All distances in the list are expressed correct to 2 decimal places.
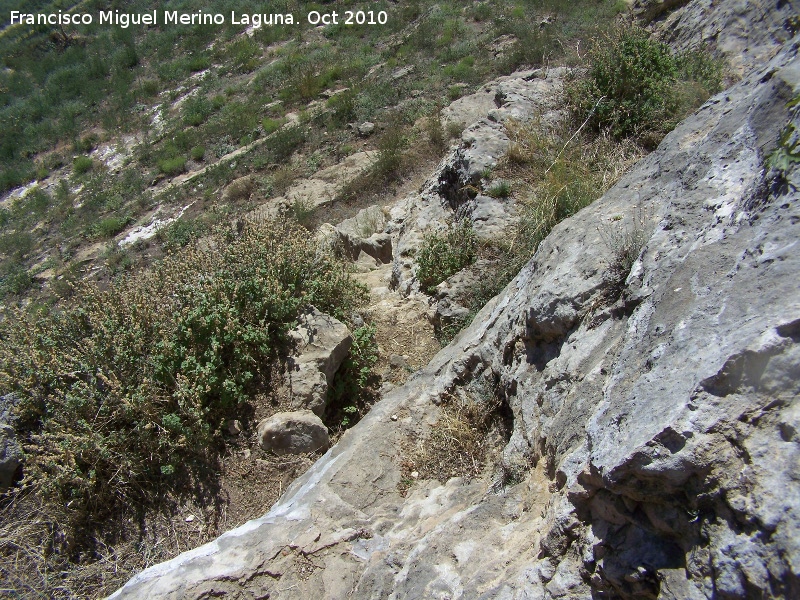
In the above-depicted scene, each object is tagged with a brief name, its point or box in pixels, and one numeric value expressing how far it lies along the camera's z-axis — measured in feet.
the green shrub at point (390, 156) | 28.55
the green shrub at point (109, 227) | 34.15
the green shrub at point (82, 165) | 43.01
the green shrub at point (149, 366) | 12.13
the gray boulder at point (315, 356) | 13.91
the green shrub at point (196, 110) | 43.26
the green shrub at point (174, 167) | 38.01
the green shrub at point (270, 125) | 38.24
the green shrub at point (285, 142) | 34.88
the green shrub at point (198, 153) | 38.45
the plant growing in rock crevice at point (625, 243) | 8.98
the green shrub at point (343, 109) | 35.96
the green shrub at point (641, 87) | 17.56
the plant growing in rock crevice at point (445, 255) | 17.30
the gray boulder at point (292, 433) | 13.10
